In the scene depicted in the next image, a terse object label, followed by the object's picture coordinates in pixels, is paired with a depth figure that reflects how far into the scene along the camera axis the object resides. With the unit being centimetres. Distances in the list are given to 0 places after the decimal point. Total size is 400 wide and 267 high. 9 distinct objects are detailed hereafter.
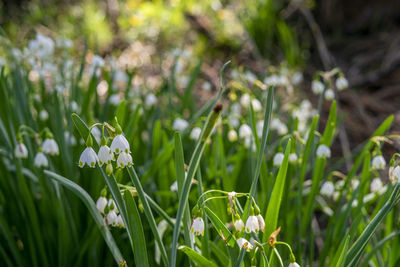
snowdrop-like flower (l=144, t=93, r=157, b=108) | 169
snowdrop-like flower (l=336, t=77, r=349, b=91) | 144
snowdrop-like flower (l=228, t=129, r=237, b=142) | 140
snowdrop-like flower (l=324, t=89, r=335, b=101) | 142
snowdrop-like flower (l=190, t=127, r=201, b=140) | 142
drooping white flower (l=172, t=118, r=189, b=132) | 147
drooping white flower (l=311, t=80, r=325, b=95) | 149
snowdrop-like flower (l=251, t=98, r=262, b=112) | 147
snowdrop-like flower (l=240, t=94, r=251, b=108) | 146
